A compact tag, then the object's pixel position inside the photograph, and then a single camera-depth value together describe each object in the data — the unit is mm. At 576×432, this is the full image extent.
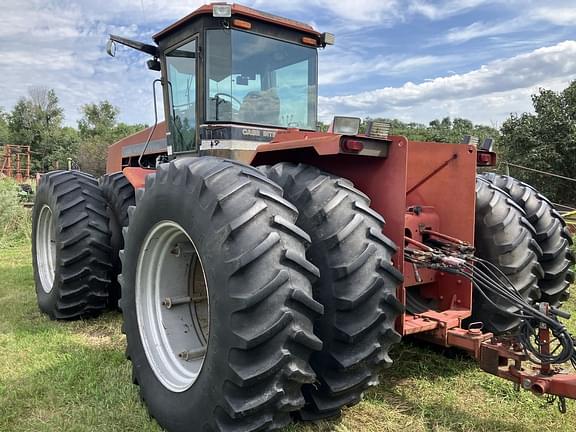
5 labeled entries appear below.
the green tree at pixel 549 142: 17141
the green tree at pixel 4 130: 53125
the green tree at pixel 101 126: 51184
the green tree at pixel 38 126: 53688
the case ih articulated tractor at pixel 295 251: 2242
